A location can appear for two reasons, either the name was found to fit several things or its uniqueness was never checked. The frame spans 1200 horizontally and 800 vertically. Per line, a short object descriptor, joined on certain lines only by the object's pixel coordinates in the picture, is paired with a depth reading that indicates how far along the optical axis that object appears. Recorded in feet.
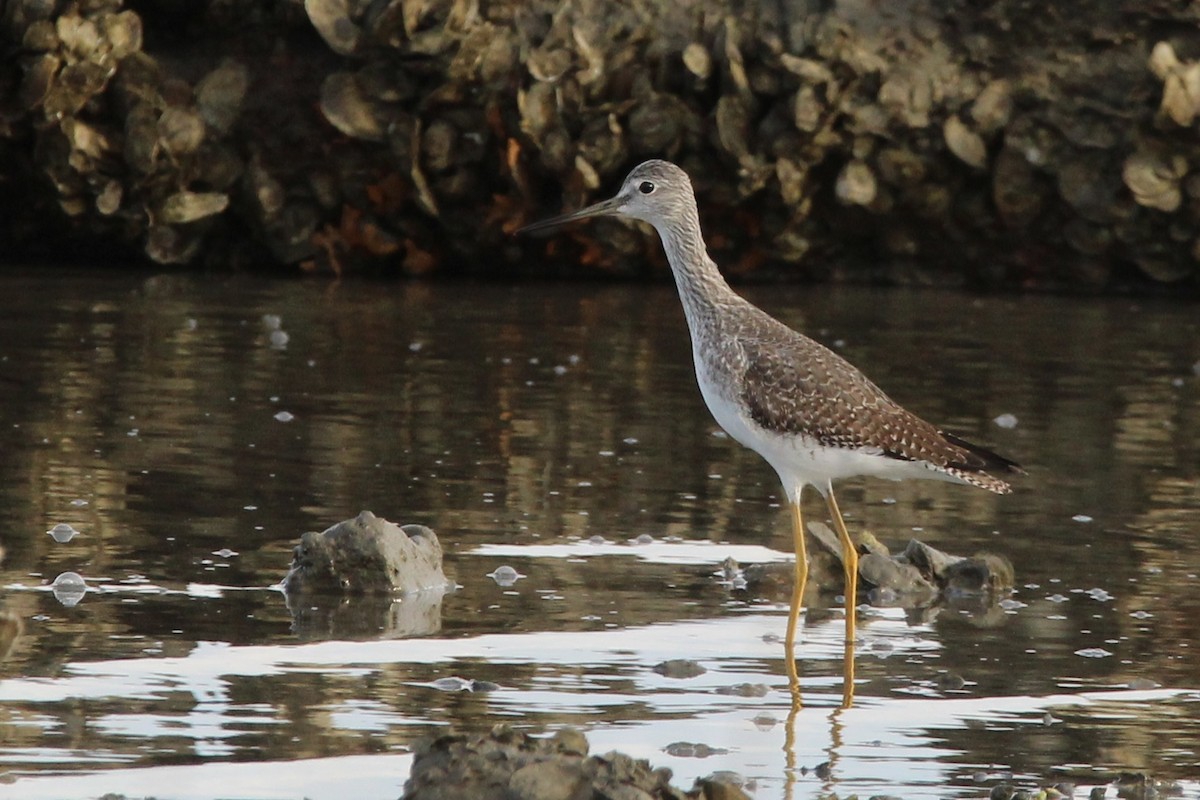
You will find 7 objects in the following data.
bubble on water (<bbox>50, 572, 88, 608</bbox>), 46.06
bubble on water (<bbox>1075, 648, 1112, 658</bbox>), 44.73
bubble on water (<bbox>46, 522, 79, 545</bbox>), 52.08
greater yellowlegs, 49.57
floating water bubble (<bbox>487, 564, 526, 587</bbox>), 49.98
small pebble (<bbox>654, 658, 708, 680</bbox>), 42.37
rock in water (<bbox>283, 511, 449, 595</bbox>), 48.34
